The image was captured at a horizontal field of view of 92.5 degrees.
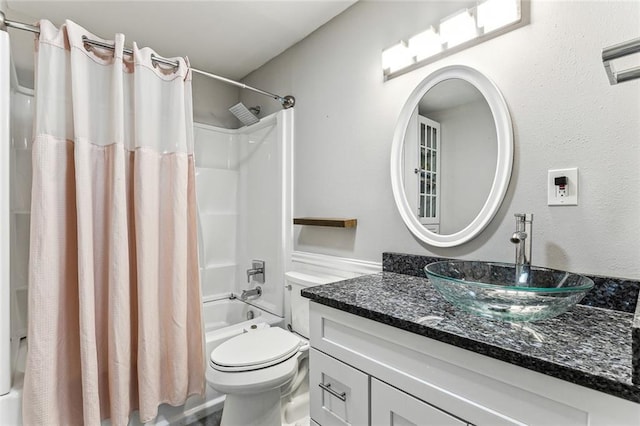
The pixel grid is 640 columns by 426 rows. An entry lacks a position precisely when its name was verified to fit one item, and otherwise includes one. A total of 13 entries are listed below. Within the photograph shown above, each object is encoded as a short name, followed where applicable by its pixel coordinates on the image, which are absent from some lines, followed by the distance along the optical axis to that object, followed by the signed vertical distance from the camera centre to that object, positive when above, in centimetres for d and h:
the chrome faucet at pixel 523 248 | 103 -12
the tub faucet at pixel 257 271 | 236 -46
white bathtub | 124 -81
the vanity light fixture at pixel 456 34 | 112 +73
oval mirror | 118 +24
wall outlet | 100 +8
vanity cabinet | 60 -43
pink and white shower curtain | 126 -12
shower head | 234 +77
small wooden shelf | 166 -6
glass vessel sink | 75 -22
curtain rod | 121 +77
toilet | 136 -74
